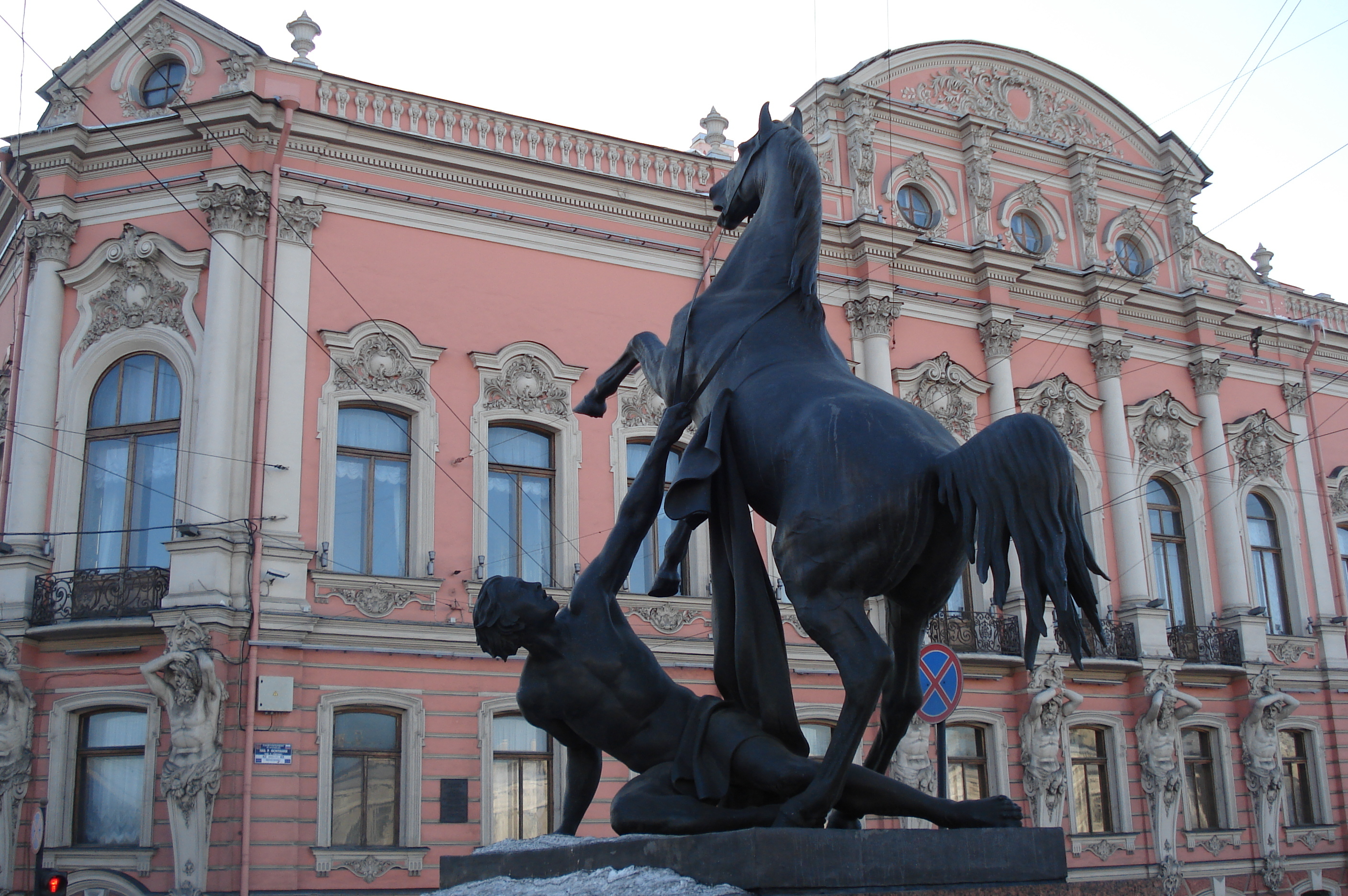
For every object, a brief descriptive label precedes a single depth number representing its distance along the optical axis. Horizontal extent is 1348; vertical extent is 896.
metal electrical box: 12.86
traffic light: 10.32
